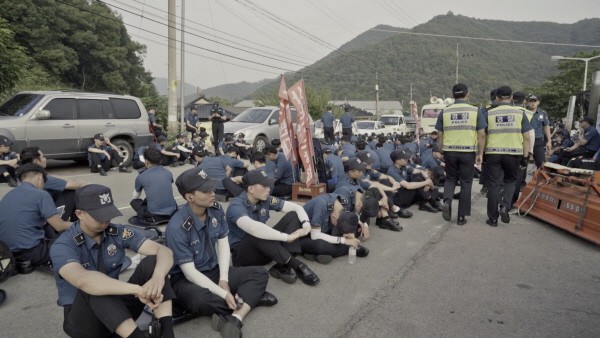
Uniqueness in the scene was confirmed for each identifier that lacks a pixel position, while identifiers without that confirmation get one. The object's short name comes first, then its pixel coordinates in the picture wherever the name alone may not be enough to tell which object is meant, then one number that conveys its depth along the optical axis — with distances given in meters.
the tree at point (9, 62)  10.09
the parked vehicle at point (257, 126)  13.11
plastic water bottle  4.37
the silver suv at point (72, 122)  8.77
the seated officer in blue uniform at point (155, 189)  5.27
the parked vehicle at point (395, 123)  26.02
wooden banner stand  6.26
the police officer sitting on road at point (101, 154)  9.76
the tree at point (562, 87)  39.31
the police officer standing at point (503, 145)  5.71
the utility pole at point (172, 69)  15.56
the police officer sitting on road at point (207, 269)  3.00
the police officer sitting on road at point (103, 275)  2.37
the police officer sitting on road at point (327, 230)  4.31
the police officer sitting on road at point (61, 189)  4.68
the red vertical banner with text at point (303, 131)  6.19
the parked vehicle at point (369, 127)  23.20
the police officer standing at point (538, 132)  7.25
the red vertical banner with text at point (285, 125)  6.45
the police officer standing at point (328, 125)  14.32
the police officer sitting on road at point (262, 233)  3.72
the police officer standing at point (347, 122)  14.98
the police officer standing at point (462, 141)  5.75
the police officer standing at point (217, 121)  13.05
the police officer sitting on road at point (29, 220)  3.79
